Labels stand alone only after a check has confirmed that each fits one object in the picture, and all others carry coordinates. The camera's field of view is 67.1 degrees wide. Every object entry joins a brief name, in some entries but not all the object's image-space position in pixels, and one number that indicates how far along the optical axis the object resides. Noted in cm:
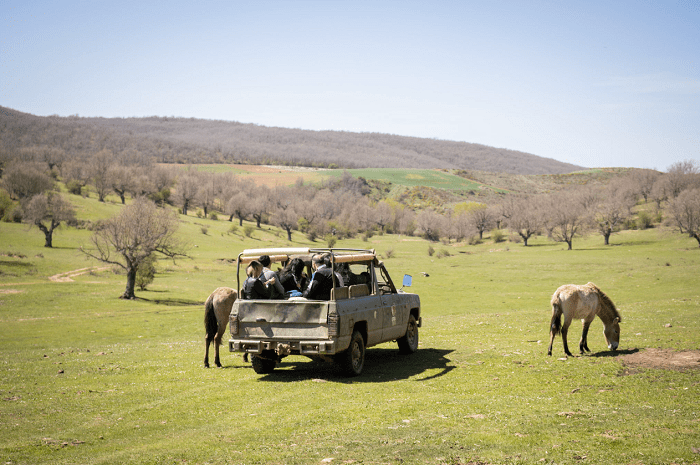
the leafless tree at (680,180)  13562
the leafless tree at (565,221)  9862
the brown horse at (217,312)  1587
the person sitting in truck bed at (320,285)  1305
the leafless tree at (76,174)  12554
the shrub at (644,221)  11306
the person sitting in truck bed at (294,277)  1421
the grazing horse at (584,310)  1446
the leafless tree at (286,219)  12609
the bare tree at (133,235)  4862
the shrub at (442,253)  9484
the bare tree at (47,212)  7525
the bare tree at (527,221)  11306
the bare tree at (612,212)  10128
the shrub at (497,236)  12306
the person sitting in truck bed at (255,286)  1341
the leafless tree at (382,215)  15725
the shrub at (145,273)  5397
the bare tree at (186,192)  13800
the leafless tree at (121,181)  13138
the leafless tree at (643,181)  15400
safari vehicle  1247
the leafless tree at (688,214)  8006
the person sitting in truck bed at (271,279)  1332
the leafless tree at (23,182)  10062
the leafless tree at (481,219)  13675
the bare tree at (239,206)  13412
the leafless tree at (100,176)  12725
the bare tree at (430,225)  14100
